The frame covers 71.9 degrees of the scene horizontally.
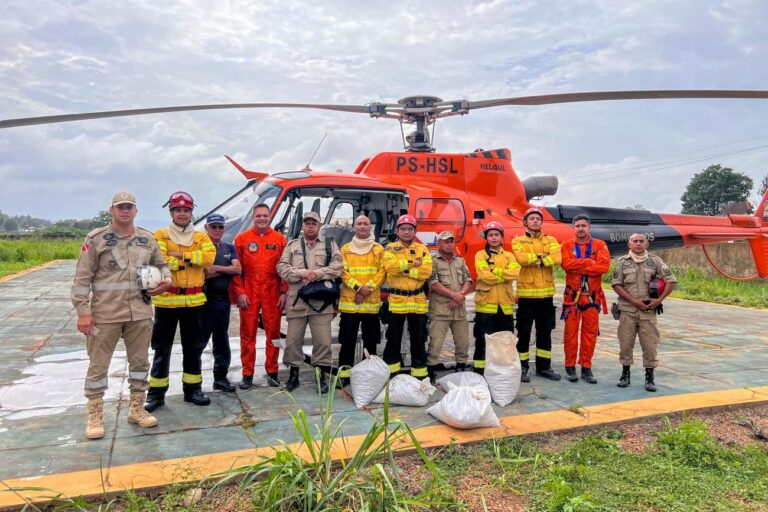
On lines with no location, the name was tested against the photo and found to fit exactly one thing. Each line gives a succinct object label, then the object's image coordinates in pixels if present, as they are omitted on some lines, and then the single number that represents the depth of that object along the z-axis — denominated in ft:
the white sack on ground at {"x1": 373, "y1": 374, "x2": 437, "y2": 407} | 15.21
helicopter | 21.57
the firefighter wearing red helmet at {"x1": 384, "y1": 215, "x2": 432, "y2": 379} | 16.78
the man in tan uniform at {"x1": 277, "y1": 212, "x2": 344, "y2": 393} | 17.07
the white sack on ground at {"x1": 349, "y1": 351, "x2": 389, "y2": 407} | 15.28
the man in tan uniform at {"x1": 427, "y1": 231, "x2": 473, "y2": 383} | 17.80
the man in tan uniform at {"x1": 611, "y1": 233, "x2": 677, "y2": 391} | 17.44
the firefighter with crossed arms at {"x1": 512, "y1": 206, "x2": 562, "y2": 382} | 18.35
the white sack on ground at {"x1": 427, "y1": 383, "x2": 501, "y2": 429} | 13.05
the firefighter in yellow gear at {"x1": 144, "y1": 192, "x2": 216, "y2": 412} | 15.19
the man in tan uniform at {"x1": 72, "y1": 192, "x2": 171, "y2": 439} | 13.07
